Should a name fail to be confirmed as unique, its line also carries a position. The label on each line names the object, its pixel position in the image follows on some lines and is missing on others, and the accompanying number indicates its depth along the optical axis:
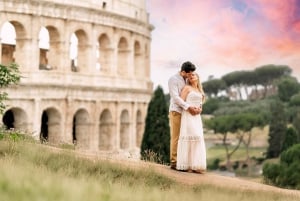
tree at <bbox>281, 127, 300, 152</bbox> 51.97
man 12.15
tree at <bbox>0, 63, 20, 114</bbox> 16.33
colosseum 31.19
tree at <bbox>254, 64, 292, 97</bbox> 94.50
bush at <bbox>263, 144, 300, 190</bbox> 31.12
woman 12.14
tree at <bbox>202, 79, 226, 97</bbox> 98.06
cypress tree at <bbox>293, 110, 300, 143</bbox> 61.76
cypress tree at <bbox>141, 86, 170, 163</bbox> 32.69
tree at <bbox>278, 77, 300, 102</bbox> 84.06
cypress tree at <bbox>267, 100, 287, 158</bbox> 56.31
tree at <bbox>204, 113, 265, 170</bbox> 57.53
